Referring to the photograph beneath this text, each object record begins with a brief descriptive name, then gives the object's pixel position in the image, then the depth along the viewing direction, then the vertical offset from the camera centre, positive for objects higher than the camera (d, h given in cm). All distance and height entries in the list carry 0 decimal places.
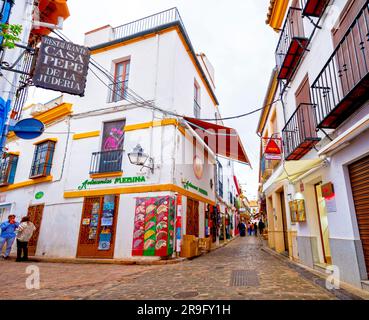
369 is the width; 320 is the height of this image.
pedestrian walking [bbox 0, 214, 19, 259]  990 -46
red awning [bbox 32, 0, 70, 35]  915 +808
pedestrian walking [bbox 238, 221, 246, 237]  2770 -35
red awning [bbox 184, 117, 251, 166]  1027 +396
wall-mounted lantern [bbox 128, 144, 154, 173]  898 +247
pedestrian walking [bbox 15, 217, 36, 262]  928 -53
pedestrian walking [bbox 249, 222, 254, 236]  3299 -48
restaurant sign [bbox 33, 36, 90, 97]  643 +427
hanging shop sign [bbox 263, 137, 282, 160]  888 +278
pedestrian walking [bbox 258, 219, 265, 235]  2514 +2
